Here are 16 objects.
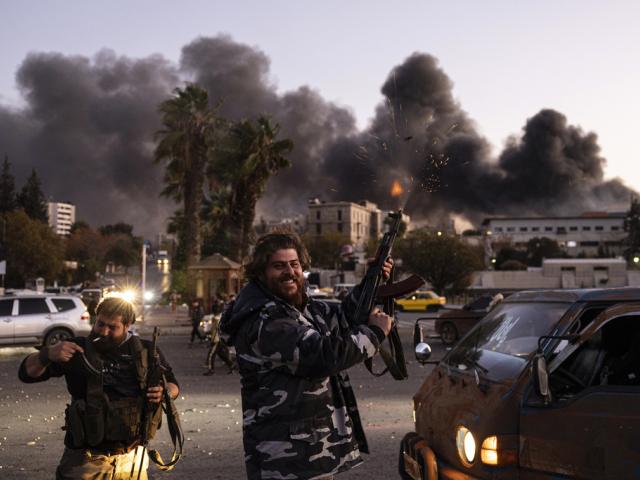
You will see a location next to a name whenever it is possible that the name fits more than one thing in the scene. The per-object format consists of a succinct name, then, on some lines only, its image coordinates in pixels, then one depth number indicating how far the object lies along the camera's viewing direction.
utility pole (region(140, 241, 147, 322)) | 34.92
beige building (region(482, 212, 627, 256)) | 134.56
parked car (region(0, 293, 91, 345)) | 18.19
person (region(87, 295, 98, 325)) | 17.56
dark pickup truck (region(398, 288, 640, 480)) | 3.31
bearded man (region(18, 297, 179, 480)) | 3.65
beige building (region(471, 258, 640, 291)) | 66.31
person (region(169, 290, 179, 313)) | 37.20
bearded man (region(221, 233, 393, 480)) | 2.76
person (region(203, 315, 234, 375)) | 13.93
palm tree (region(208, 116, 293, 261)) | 38.62
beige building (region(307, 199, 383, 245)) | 160.88
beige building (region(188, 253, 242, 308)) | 29.67
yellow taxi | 42.66
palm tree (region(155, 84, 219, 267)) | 38.44
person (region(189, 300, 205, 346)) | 20.54
